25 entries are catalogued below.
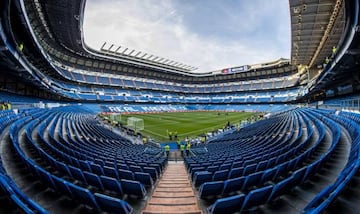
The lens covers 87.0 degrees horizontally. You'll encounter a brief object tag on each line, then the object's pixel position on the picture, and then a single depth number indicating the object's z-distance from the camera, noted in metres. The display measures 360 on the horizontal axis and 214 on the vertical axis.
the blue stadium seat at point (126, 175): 5.34
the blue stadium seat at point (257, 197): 3.64
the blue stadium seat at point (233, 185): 4.40
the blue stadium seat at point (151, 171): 6.12
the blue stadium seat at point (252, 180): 4.64
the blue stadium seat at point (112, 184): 4.43
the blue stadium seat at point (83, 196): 3.66
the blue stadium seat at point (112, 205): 3.43
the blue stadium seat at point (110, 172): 5.46
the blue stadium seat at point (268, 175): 4.80
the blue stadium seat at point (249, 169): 5.44
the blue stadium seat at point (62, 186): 4.08
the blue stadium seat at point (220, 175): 5.15
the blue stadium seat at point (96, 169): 5.64
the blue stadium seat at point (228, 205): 3.46
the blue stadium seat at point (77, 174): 5.01
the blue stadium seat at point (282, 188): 3.93
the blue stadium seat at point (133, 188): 4.45
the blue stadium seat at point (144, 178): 5.36
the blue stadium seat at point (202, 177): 5.31
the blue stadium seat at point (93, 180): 4.68
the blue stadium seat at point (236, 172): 5.23
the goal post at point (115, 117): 33.00
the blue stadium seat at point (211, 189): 4.33
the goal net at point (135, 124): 25.69
